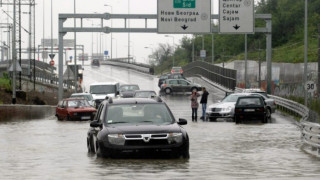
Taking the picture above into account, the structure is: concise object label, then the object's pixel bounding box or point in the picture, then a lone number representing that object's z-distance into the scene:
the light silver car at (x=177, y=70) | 121.19
